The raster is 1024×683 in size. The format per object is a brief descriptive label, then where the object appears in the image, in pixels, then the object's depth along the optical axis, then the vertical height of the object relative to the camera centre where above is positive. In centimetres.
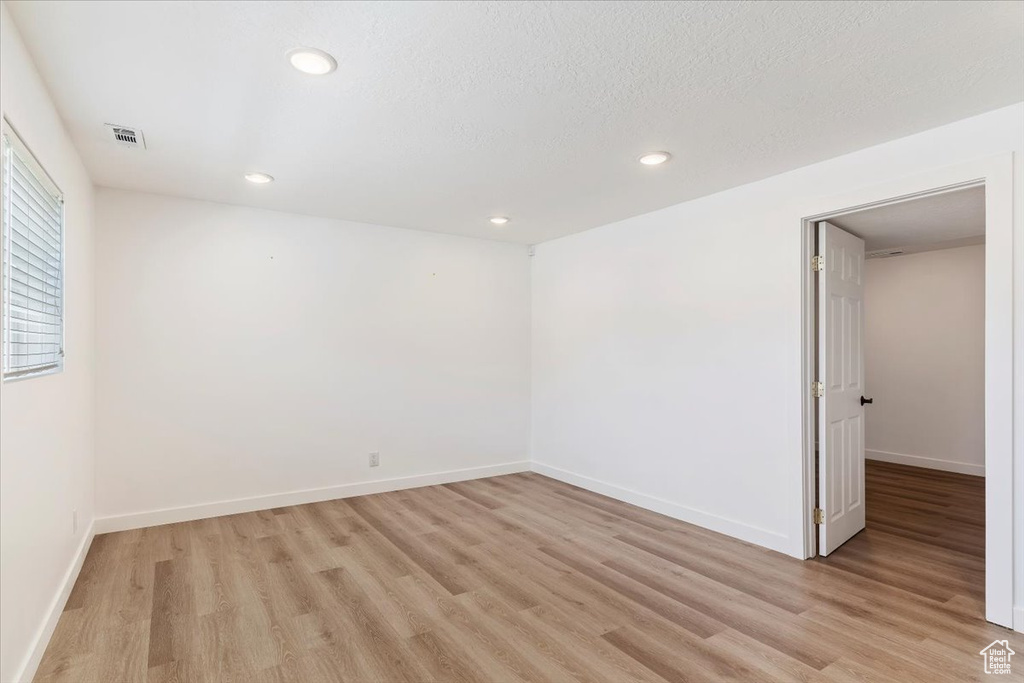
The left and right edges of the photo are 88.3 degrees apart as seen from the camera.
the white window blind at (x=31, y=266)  192 +32
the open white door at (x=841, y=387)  339 -32
